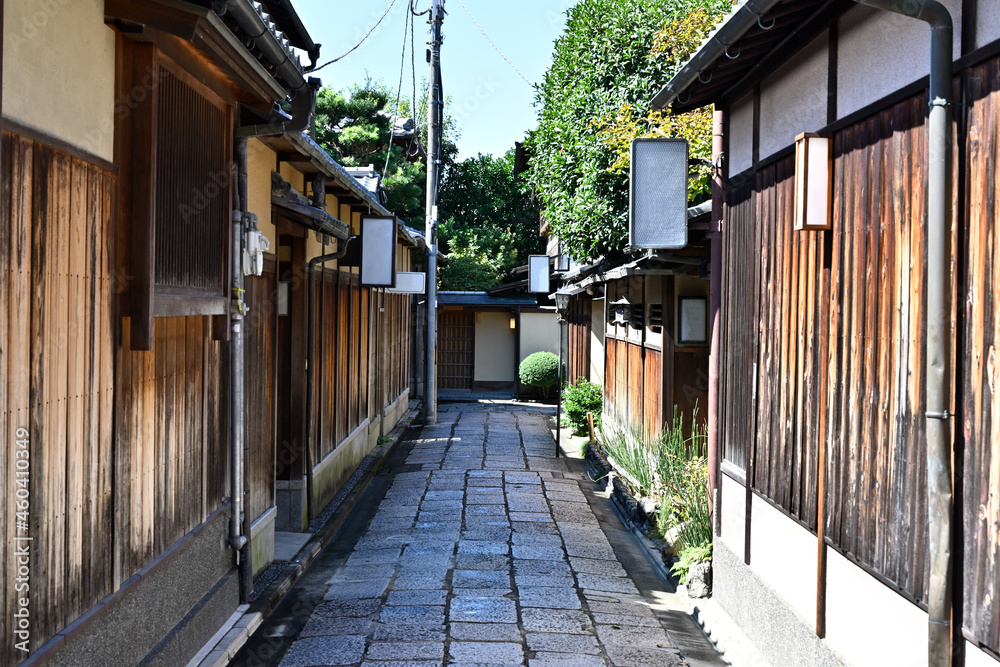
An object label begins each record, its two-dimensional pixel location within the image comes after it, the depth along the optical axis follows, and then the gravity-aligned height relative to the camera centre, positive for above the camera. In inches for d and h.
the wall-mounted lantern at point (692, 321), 447.5 +9.0
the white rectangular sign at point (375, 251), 501.4 +50.5
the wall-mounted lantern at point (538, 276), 833.5 +60.8
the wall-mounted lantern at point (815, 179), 199.3 +38.1
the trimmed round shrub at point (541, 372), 1035.9 -43.9
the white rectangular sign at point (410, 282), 682.8 +44.5
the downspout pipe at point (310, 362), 397.7 -13.1
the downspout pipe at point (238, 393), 267.1 -19.5
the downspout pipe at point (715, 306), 300.7 +11.6
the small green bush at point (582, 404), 750.5 -60.2
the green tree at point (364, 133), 1209.4 +291.0
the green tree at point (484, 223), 1414.9 +208.6
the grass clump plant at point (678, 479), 330.3 -67.3
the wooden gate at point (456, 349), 1145.4 -17.9
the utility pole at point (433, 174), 790.7 +157.4
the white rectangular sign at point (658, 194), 297.6 +51.9
